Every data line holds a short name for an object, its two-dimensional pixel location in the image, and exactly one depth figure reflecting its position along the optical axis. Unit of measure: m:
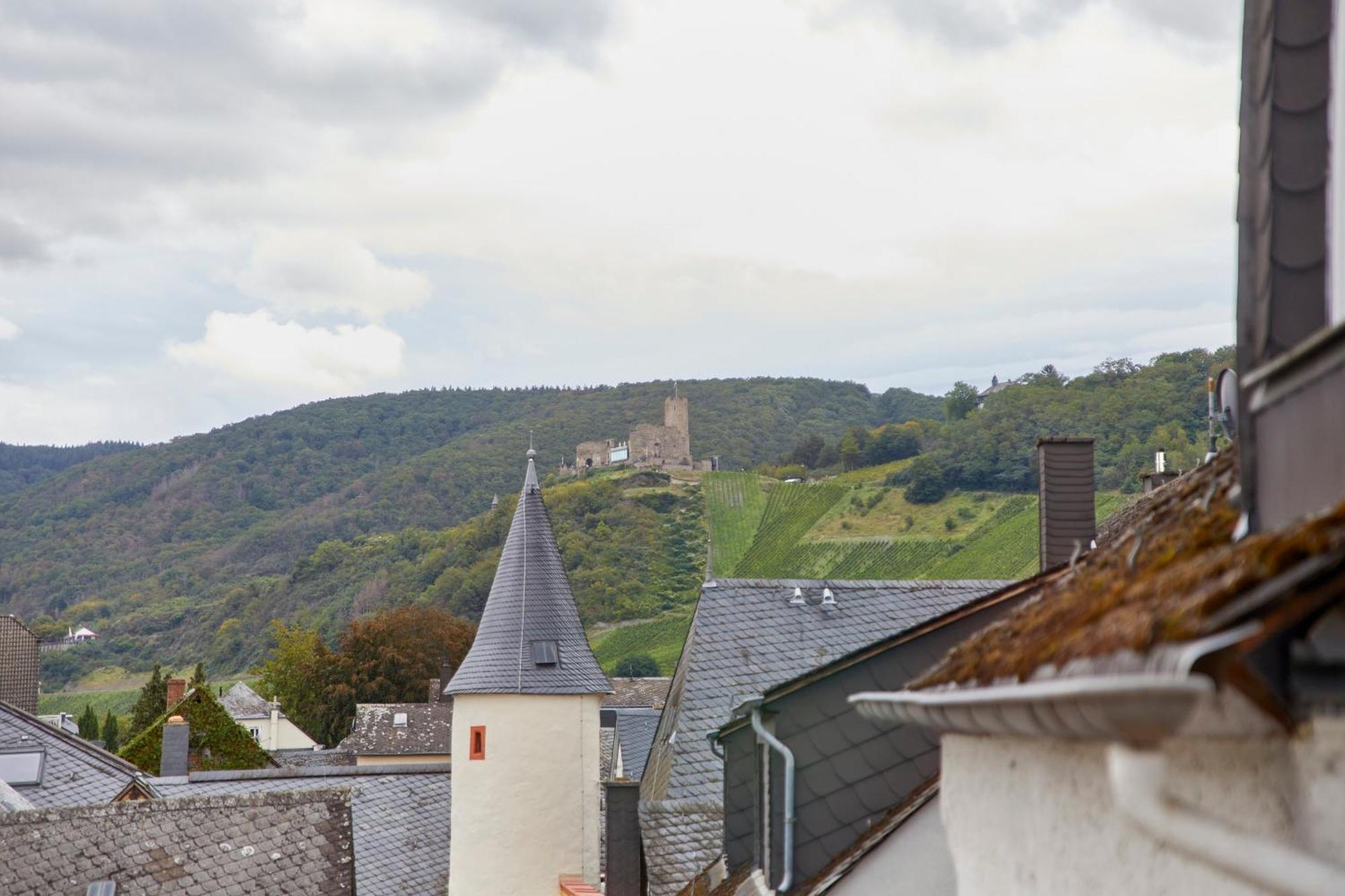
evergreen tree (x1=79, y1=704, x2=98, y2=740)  81.00
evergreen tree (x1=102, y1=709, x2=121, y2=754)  78.94
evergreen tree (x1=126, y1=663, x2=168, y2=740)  60.25
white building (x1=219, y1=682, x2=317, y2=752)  73.12
